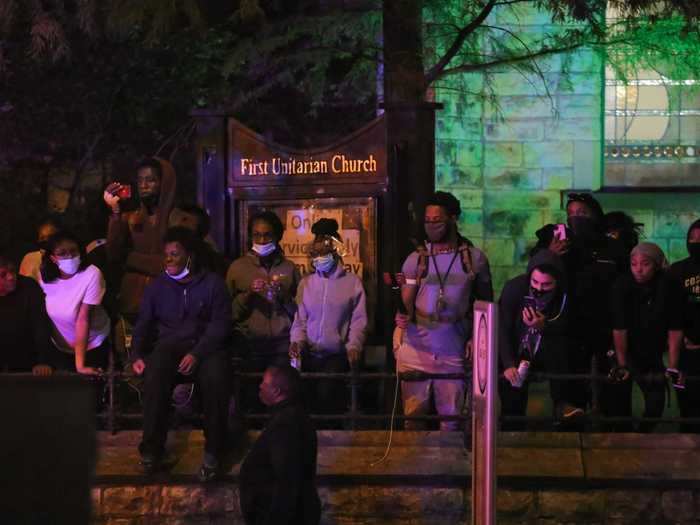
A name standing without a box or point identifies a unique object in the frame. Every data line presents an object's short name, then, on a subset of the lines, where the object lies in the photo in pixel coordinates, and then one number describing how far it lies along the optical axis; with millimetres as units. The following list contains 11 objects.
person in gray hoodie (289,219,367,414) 15055
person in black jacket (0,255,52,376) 14867
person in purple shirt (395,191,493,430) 14805
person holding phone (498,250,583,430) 14359
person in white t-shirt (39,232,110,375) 15039
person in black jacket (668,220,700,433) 14812
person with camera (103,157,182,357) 16406
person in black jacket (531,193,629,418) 14867
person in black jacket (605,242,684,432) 14633
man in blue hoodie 13594
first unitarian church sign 16953
